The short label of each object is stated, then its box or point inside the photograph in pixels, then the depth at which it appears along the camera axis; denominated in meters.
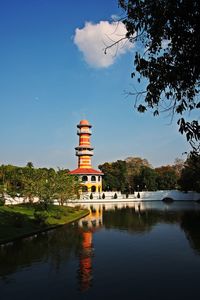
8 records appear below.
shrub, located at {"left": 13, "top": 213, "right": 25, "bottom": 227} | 26.75
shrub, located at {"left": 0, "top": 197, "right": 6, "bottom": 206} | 34.89
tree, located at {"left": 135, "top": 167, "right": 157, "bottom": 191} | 79.88
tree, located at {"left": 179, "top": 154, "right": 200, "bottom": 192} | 64.53
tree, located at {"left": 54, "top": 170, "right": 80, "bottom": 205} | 37.78
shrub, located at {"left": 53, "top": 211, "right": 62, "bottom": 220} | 34.19
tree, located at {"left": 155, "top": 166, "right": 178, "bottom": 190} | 82.81
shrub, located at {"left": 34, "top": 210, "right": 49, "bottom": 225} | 29.67
